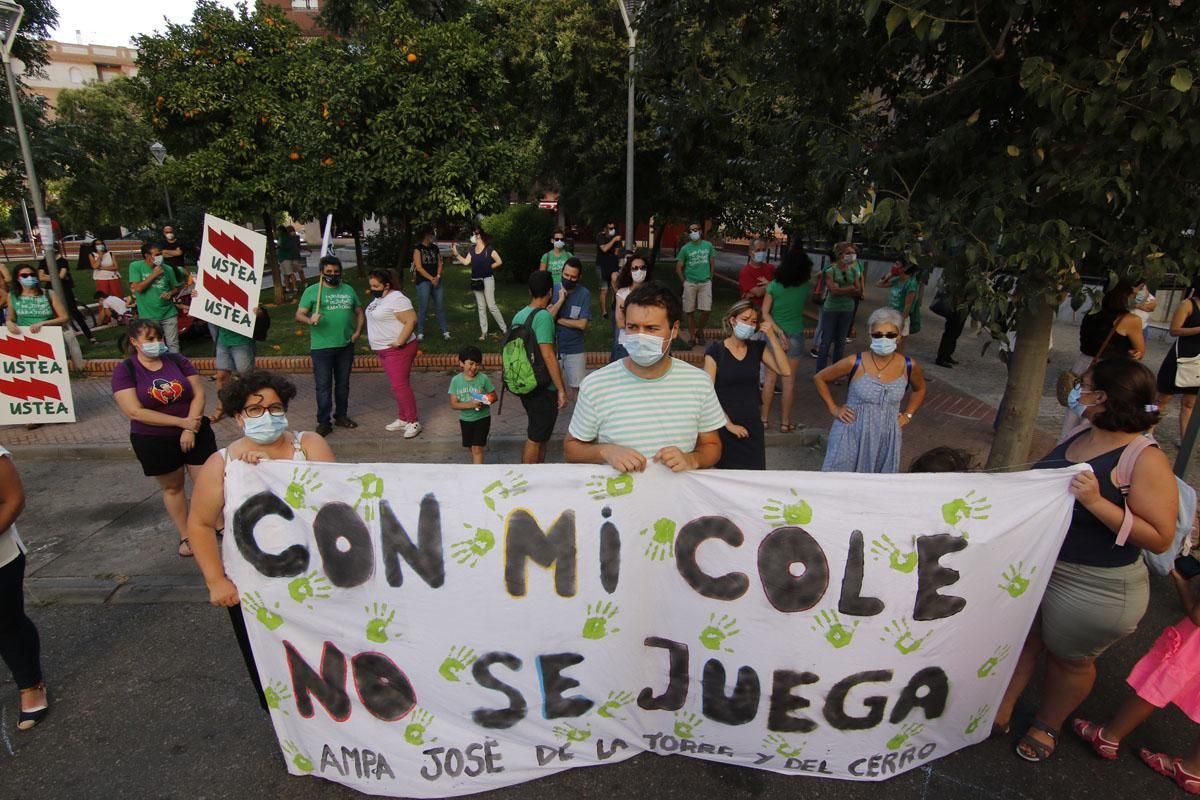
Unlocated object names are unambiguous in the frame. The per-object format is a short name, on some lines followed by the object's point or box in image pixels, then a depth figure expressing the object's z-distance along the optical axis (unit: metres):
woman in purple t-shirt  4.44
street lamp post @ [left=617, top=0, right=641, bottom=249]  11.97
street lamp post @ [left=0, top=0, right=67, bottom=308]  8.75
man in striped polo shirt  3.01
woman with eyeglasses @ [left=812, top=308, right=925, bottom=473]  4.38
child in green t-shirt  5.74
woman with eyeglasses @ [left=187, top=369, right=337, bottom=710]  2.78
